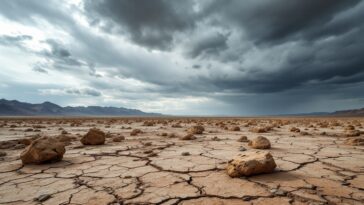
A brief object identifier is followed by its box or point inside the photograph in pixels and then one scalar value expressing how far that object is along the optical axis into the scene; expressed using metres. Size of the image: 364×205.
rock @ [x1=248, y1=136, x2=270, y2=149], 5.48
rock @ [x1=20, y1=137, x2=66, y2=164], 4.22
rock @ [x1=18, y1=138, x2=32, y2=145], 6.92
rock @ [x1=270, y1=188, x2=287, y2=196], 2.59
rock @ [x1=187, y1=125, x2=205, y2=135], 9.47
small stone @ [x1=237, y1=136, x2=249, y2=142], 6.81
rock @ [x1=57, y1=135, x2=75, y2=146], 7.18
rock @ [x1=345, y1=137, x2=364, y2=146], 6.01
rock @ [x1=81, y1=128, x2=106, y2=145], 6.53
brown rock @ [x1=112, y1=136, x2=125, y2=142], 7.24
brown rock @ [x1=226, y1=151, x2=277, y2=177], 3.16
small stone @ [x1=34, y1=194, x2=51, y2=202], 2.66
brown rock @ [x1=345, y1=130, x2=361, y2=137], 8.32
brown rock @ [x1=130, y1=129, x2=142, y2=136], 9.23
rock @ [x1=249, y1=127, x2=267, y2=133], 10.45
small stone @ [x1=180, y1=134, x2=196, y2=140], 7.53
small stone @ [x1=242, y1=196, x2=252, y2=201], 2.51
